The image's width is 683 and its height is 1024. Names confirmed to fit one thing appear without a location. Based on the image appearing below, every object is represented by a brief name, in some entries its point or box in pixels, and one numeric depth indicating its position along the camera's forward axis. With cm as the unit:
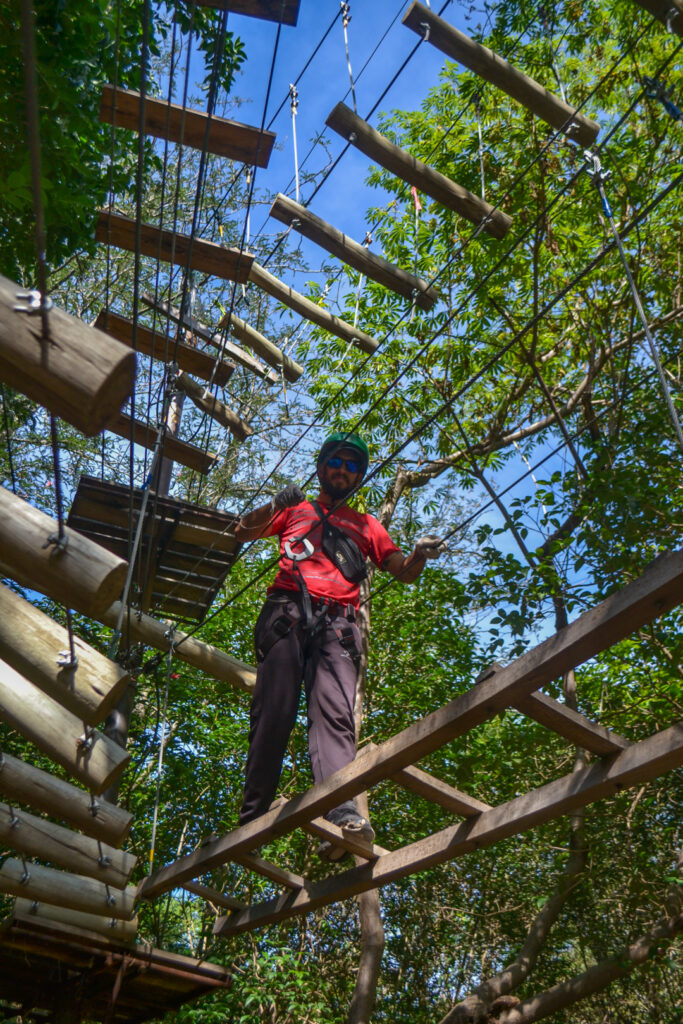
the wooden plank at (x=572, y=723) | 302
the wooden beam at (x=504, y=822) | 293
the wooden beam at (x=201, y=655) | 594
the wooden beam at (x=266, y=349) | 682
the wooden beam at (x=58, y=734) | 333
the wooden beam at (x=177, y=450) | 630
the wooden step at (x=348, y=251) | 514
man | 404
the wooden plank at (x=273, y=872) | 421
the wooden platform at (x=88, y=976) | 540
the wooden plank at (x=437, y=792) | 358
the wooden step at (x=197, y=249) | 547
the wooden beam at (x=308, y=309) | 588
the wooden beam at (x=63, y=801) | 397
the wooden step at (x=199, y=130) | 519
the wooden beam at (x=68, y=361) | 200
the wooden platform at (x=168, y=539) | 591
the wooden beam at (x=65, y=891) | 480
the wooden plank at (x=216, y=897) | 456
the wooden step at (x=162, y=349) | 583
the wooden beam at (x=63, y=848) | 440
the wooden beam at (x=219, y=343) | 574
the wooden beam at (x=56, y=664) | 288
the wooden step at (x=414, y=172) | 447
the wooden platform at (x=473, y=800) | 263
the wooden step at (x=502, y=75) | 420
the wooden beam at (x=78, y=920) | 522
